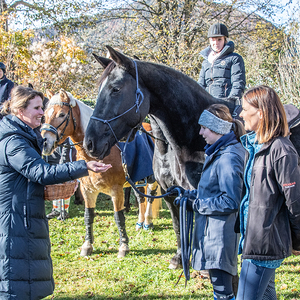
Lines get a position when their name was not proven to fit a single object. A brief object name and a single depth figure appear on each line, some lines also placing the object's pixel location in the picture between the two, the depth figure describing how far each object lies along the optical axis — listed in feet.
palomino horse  14.87
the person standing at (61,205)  23.02
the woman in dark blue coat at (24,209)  7.39
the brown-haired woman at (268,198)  5.81
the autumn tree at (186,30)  37.24
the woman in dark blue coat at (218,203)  7.12
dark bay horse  8.98
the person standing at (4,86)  19.02
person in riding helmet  12.17
